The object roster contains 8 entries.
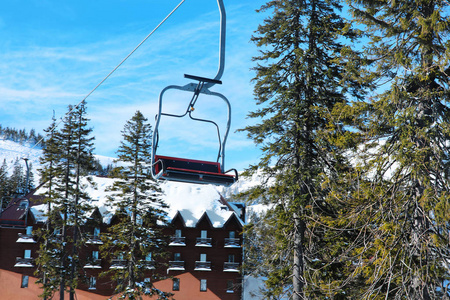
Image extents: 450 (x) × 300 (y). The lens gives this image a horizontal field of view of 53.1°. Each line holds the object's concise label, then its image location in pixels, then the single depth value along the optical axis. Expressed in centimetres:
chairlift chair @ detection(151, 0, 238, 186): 935
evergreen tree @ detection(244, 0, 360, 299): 1672
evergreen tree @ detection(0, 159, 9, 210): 6720
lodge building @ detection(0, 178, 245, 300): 4178
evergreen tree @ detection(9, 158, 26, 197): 7644
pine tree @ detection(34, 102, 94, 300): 3048
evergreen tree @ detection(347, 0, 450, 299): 1089
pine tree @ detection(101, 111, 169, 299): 2823
